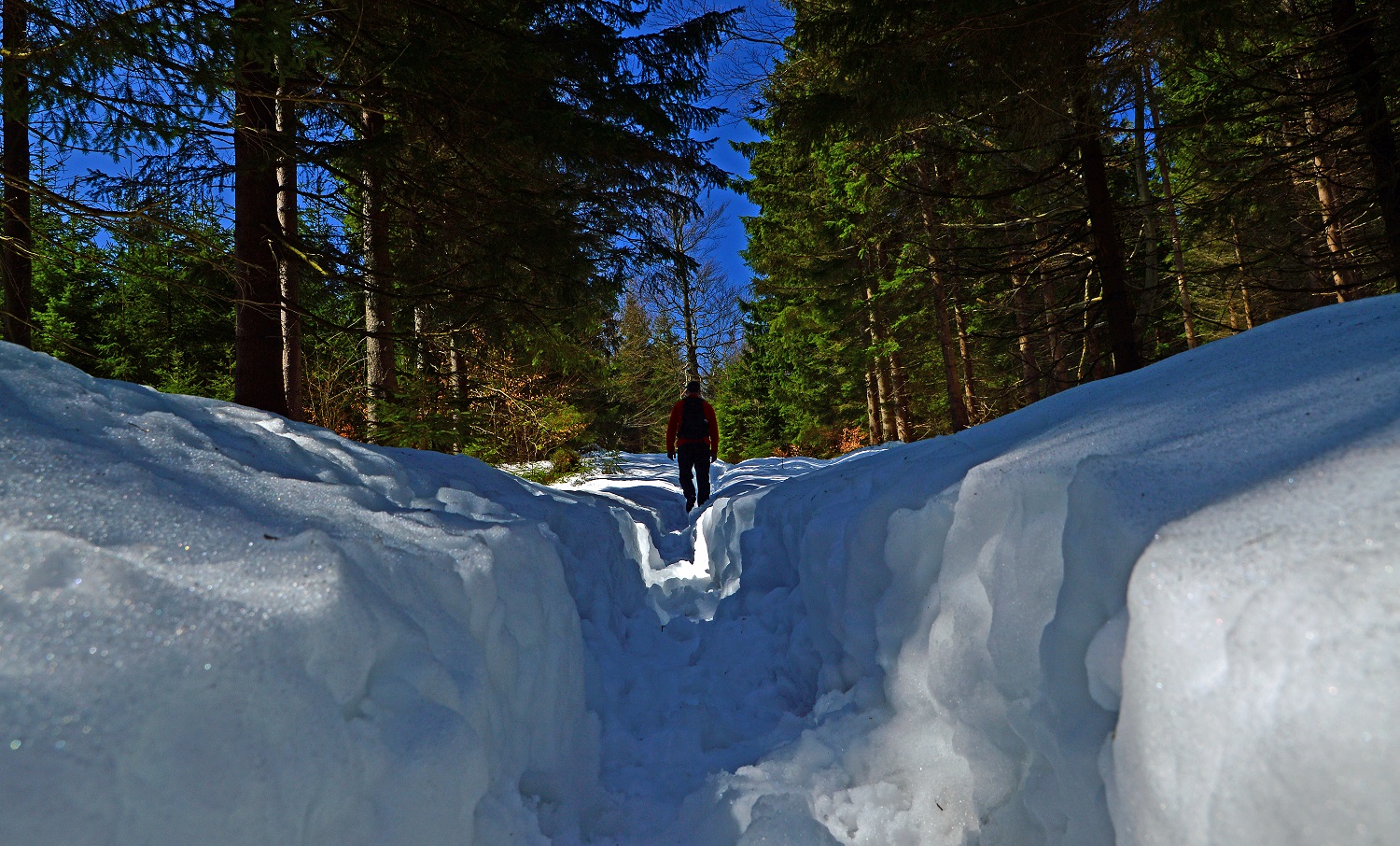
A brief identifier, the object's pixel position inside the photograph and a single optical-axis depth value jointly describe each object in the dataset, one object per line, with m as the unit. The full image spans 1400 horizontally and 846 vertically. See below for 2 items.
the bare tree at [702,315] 22.34
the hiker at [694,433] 8.69
